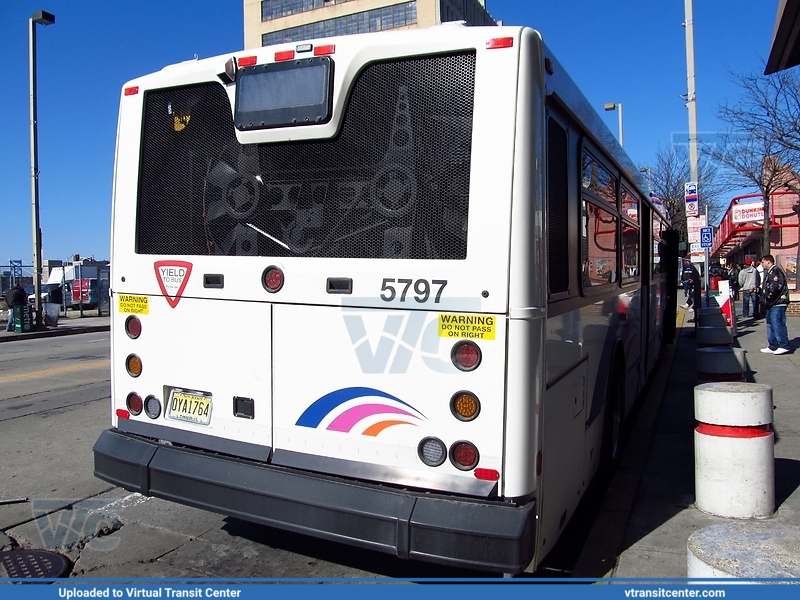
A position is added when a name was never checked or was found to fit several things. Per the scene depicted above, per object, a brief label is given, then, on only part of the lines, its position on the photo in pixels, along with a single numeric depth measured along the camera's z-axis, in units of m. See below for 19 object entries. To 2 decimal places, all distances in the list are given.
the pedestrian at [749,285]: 20.77
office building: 73.88
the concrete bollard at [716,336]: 9.48
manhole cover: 4.11
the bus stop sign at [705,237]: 16.59
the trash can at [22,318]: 21.77
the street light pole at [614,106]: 32.09
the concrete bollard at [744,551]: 2.89
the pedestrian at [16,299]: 22.03
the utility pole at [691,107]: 17.78
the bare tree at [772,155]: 18.66
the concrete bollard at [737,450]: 4.76
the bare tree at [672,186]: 34.68
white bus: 3.27
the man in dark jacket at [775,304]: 12.37
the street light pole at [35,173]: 21.59
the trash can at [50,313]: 23.47
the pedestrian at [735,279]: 31.28
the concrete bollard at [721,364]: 6.81
